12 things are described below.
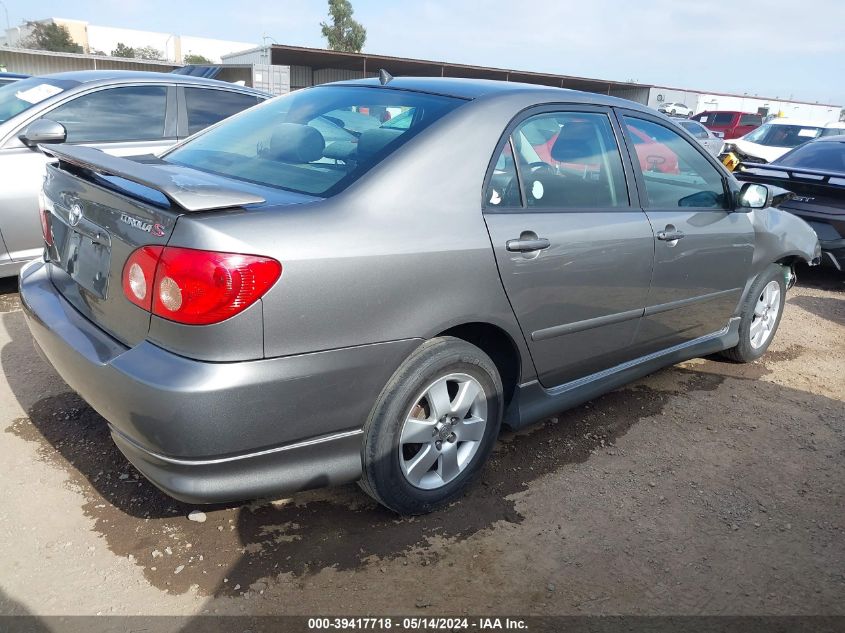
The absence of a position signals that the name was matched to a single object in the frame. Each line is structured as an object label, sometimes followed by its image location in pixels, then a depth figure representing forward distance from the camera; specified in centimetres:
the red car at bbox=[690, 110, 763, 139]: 2319
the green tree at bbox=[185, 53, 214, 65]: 6525
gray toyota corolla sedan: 194
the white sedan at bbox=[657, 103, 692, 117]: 3169
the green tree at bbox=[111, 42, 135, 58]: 6981
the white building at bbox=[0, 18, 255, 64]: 7619
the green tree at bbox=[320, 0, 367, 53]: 6119
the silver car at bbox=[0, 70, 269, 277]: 438
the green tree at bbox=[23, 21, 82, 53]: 6484
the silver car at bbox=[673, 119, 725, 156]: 1656
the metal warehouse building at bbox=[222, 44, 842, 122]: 2574
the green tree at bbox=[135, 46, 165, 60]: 7244
